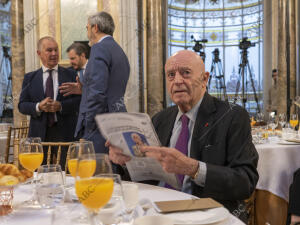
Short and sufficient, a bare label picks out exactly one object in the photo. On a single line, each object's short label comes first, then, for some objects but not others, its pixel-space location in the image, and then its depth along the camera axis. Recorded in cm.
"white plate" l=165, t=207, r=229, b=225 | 82
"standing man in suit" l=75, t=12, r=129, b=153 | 232
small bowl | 73
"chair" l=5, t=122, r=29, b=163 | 240
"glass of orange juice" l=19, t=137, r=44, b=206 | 133
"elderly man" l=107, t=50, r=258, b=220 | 126
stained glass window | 1173
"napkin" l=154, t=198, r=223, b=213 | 91
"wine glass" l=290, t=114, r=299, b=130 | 348
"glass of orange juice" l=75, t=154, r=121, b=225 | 72
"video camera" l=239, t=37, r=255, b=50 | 916
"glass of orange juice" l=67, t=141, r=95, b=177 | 106
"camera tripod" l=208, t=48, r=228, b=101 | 1144
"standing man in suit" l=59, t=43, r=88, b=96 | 381
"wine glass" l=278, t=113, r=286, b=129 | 354
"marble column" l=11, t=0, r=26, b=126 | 490
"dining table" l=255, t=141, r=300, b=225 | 247
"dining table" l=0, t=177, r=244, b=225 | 82
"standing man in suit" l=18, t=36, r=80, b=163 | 286
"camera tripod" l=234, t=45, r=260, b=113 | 927
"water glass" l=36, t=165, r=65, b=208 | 101
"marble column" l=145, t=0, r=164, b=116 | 568
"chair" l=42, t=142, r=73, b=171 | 274
